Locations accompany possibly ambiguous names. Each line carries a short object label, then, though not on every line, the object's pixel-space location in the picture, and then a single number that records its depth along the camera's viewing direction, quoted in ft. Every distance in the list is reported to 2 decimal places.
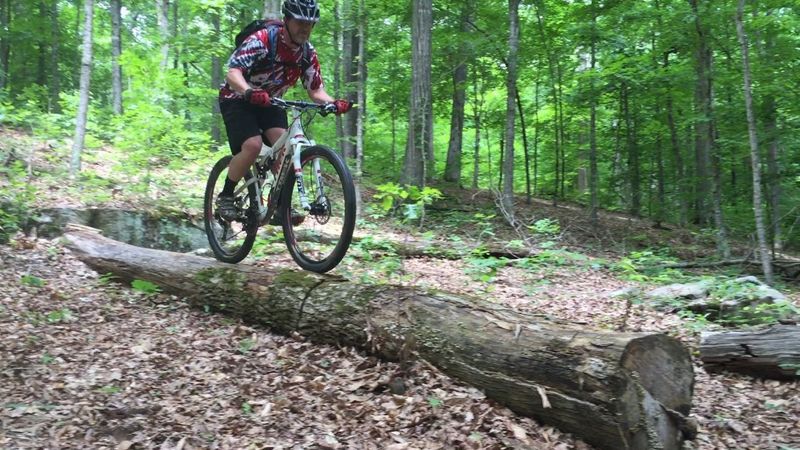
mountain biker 13.91
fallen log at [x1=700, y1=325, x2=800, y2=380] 13.67
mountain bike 13.98
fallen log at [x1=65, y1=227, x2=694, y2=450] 8.81
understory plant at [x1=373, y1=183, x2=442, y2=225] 15.23
